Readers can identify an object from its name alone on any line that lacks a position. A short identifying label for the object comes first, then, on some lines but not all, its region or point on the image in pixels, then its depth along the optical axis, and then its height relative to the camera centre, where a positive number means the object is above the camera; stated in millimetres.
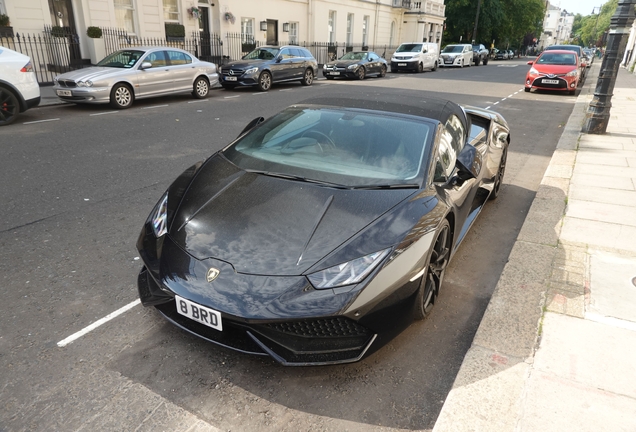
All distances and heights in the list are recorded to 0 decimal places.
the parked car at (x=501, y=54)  67394 -2620
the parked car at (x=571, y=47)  25503 -509
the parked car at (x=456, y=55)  36300 -1595
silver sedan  10977 -1294
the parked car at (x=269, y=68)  15812 -1334
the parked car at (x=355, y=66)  21906 -1590
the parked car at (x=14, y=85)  8945 -1180
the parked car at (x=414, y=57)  28219 -1428
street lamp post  8906 -540
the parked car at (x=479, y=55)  42259 -1733
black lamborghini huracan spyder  2365 -1114
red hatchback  17734 -1277
